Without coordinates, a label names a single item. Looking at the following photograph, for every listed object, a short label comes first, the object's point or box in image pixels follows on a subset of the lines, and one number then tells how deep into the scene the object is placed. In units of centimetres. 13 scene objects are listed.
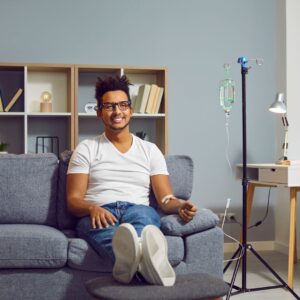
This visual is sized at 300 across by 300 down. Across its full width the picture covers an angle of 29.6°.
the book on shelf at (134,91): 423
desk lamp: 365
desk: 334
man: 246
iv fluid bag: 414
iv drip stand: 310
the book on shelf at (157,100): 419
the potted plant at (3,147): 400
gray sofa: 246
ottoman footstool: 191
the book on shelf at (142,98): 415
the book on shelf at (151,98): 416
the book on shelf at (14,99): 403
